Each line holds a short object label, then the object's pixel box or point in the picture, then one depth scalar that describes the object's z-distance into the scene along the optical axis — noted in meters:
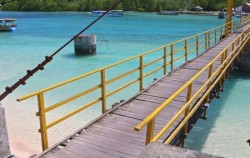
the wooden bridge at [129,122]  5.11
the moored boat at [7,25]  54.16
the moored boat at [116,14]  109.74
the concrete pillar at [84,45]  29.21
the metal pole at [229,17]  21.16
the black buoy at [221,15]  97.36
